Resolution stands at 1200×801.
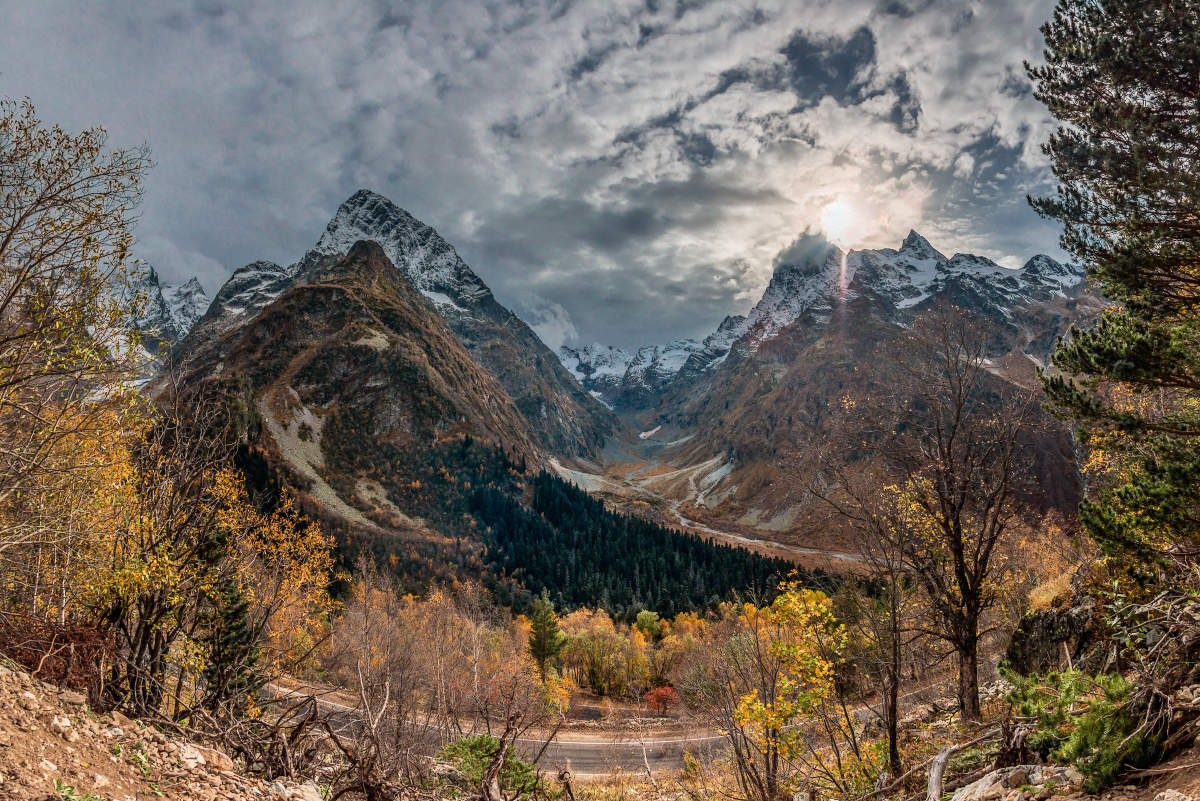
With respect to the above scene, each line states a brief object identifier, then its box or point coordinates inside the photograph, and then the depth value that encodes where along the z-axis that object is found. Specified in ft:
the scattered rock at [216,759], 23.20
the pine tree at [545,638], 180.96
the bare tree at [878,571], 30.47
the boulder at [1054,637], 39.91
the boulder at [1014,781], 17.49
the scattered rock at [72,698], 22.79
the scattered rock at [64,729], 20.25
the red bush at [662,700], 180.55
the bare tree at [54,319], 32.91
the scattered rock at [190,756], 22.34
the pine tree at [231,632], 48.86
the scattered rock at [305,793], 23.19
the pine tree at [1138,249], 31.68
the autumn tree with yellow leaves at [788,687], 32.60
